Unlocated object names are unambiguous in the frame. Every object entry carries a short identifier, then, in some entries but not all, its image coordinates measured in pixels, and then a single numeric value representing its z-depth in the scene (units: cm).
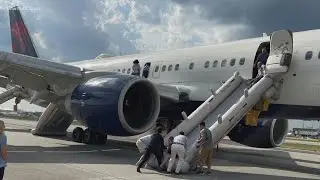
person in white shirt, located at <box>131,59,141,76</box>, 1600
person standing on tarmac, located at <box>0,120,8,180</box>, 602
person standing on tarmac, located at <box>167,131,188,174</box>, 966
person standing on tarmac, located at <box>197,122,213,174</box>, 977
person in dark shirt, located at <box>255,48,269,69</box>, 1218
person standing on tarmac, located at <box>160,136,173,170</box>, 1001
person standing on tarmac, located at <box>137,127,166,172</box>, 988
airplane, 1147
